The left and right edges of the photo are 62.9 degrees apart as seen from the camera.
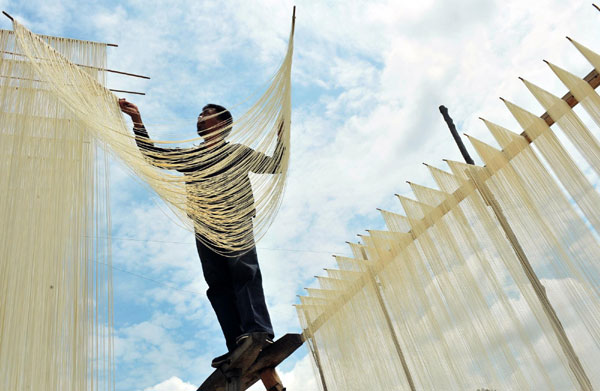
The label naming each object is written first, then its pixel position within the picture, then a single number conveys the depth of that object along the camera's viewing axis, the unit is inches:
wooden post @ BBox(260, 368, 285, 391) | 107.0
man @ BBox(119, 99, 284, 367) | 98.8
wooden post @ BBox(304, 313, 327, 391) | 181.2
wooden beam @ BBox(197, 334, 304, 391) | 101.3
